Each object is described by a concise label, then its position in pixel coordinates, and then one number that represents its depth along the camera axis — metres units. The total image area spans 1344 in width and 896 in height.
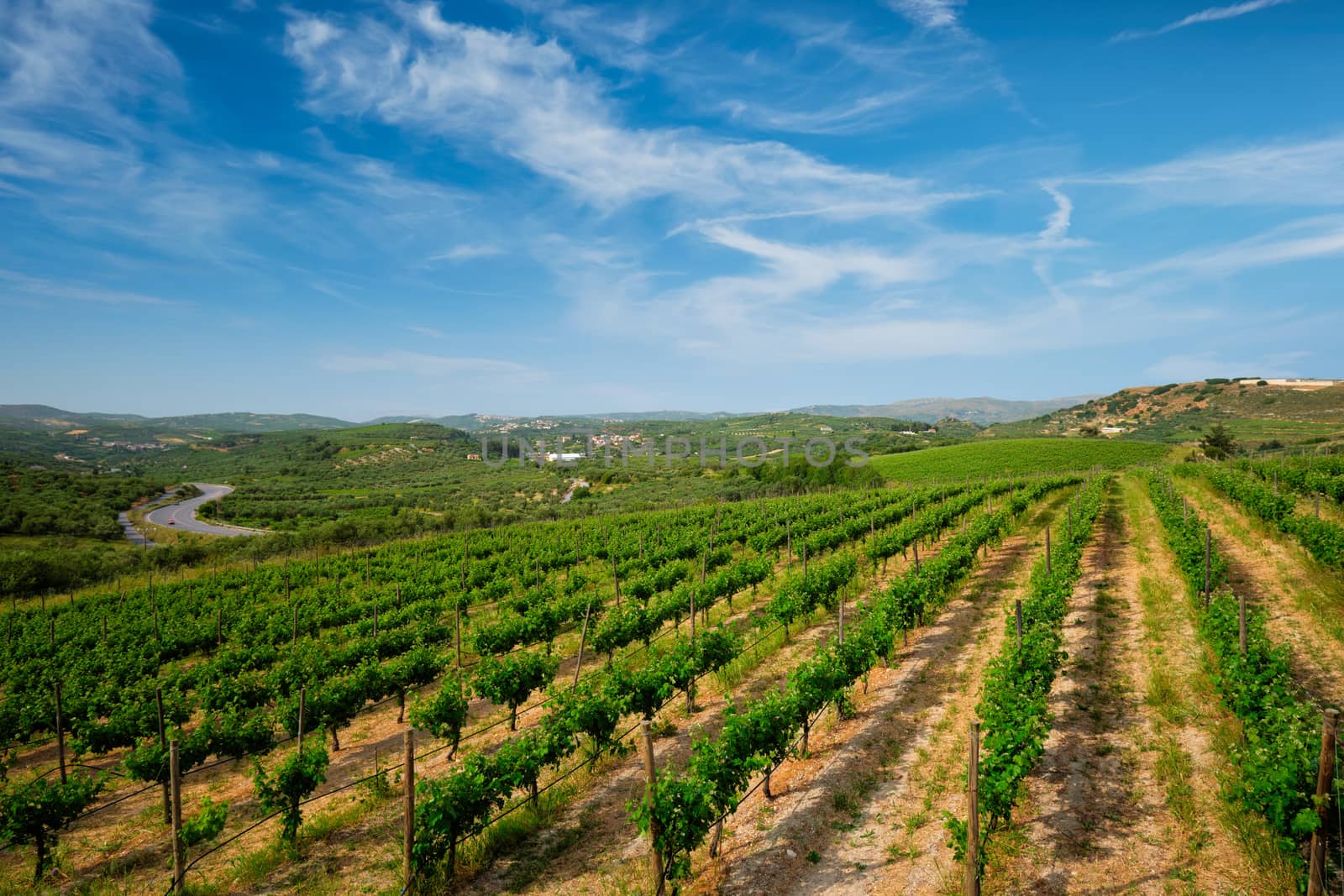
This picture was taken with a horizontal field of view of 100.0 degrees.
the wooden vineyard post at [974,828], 5.46
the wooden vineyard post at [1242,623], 8.48
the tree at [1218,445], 59.53
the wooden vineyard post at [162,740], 9.03
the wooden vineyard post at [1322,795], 4.89
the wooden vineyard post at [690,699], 11.39
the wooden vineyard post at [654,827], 6.18
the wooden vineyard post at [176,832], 6.33
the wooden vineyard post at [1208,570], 12.64
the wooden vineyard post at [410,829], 6.37
